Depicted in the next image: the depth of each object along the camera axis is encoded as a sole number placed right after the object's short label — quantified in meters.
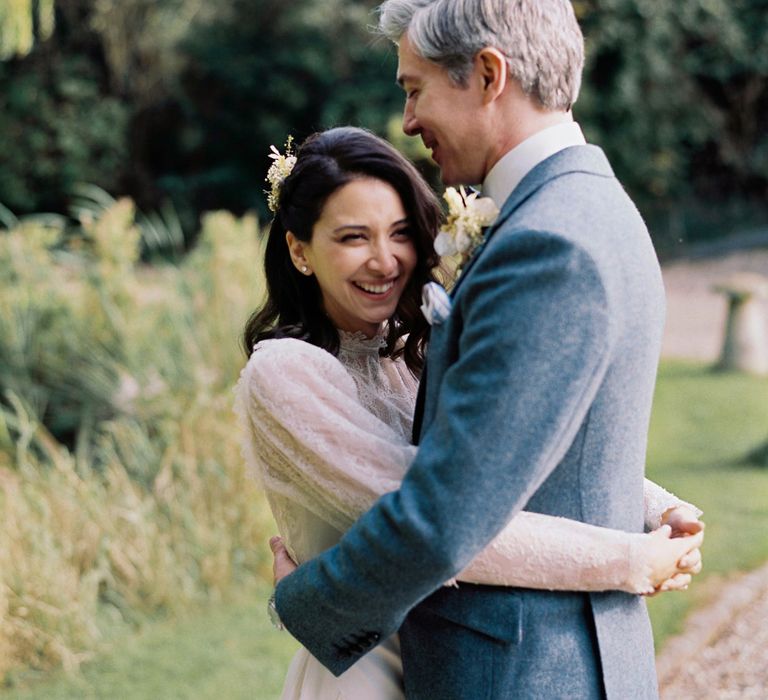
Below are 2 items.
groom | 1.43
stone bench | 9.30
